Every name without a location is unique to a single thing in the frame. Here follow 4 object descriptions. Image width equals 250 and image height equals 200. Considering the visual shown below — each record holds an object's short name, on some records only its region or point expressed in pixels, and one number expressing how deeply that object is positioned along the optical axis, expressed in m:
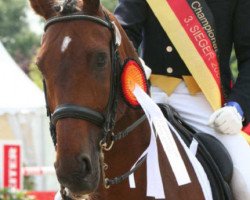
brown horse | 6.96
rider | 9.37
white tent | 31.92
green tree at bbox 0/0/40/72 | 120.81
